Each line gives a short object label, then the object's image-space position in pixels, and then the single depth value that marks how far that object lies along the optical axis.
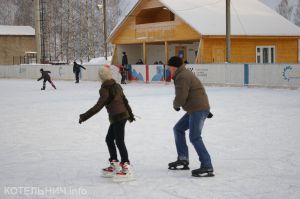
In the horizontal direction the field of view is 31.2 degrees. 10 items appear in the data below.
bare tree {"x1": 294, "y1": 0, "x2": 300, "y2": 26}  93.97
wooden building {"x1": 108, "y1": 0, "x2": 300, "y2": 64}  31.39
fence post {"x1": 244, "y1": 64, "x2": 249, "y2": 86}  24.19
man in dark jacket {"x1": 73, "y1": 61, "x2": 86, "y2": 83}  33.48
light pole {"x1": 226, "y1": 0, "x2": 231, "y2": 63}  27.64
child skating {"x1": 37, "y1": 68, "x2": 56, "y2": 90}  26.12
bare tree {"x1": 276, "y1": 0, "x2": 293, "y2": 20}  100.62
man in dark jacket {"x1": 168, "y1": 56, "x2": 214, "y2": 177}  6.25
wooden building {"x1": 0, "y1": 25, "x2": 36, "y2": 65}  64.50
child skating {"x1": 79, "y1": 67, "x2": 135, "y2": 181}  6.21
